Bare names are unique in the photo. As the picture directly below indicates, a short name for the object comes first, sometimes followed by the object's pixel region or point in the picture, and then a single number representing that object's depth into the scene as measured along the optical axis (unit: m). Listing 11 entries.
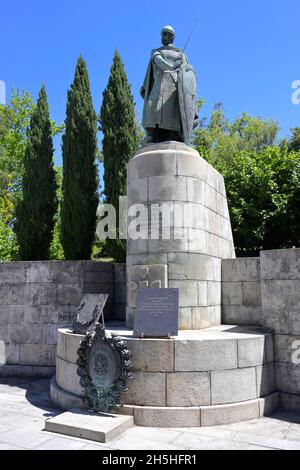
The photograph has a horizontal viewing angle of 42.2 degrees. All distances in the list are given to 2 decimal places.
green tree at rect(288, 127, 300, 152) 29.03
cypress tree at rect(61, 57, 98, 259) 16.27
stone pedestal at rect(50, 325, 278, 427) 6.32
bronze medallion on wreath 6.38
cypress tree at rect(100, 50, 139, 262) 17.12
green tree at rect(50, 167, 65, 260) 20.55
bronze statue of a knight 9.59
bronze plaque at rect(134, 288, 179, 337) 6.88
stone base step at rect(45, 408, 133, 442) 5.66
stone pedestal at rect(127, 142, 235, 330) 8.38
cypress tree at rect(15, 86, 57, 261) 16.06
